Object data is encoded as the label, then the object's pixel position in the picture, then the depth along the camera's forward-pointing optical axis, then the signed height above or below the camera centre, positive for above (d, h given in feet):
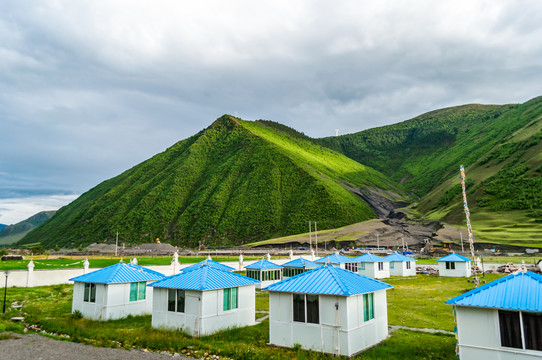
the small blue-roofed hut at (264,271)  114.73 -10.86
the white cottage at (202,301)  58.23 -10.61
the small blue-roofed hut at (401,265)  159.94 -12.80
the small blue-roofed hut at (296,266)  114.93 -9.35
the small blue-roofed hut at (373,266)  151.64 -12.39
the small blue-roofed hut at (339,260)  141.59 -9.12
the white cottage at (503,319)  36.50 -8.72
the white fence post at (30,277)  105.40 -10.87
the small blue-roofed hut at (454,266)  145.18 -12.22
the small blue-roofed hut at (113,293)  70.38 -10.82
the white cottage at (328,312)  46.70 -10.15
